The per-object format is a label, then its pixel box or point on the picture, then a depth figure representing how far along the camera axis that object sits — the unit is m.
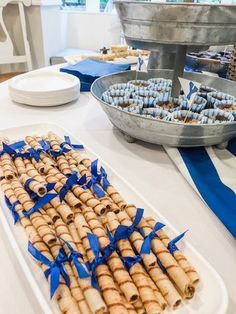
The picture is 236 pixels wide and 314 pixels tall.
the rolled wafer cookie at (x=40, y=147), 0.52
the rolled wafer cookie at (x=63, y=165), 0.50
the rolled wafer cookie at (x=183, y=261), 0.33
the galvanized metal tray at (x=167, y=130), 0.54
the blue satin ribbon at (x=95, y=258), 0.32
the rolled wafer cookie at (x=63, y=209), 0.40
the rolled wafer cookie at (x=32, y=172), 0.46
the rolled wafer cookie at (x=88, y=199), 0.41
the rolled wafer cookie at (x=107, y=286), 0.29
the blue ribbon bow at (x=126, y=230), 0.36
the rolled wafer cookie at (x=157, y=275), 0.31
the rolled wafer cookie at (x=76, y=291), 0.30
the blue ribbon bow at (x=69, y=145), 0.58
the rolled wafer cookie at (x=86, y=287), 0.29
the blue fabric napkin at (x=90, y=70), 1.02
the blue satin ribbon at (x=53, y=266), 0.31
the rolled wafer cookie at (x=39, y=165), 0.50
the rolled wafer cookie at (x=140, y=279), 0.30
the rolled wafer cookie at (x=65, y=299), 0.29
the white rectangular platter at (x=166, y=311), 0.31
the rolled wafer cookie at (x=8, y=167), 0.48
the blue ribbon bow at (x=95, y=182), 0.45
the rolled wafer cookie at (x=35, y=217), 0.36
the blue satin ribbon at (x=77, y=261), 0.32
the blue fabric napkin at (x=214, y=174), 0.46
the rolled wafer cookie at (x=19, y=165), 0.50
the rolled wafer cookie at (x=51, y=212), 0.40
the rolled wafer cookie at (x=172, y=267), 0.32
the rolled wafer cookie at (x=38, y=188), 0.43
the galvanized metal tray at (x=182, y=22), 0.47
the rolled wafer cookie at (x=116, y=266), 0.30
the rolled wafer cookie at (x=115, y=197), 0.43
